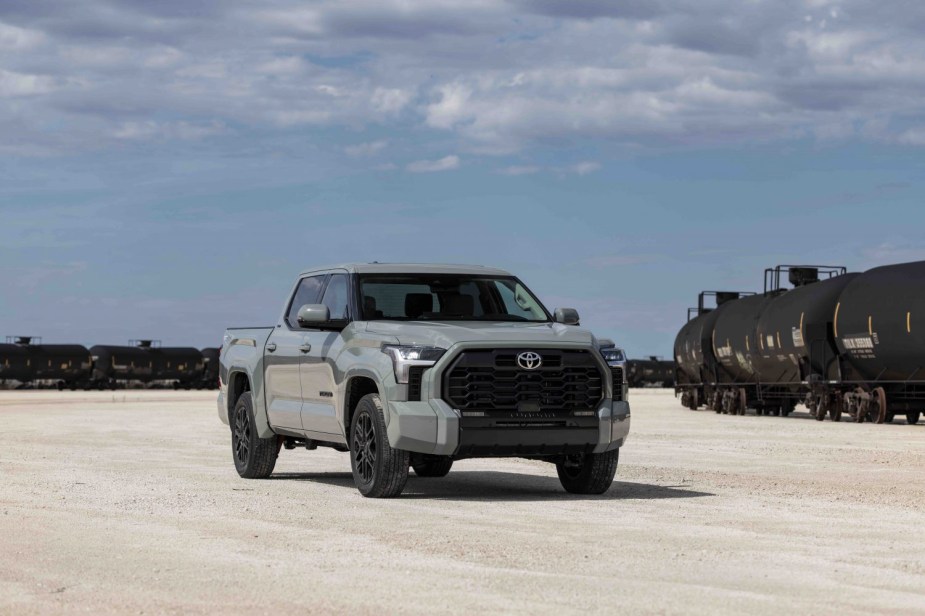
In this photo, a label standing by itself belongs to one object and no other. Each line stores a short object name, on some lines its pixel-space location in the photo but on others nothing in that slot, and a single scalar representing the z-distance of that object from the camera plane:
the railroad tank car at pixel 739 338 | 43.69
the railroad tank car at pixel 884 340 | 33.00
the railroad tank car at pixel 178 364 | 84.69
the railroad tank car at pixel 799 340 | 37.62
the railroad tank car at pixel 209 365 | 87.06
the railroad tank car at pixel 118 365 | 81.88
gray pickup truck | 12.83
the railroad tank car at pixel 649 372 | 103.81
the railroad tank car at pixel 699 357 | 49.03
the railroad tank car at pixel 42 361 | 78.06
